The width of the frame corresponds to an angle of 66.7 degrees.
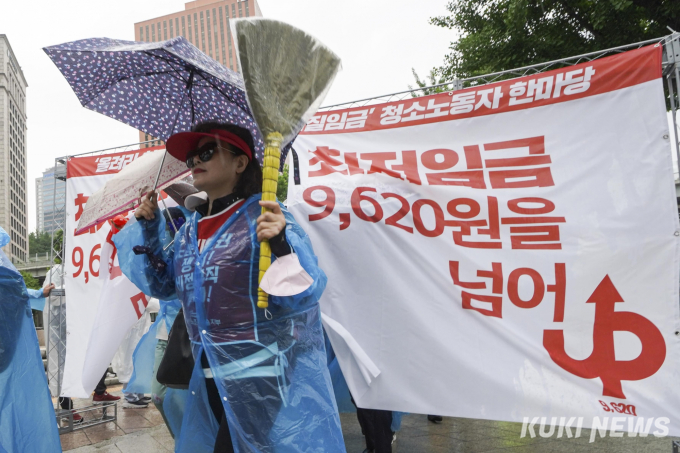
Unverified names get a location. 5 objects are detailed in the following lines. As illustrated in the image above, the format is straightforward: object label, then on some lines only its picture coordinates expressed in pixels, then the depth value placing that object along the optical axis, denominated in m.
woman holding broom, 1.82
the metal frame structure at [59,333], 5.19
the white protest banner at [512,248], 2.62
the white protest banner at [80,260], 4.84
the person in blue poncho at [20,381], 2.74
